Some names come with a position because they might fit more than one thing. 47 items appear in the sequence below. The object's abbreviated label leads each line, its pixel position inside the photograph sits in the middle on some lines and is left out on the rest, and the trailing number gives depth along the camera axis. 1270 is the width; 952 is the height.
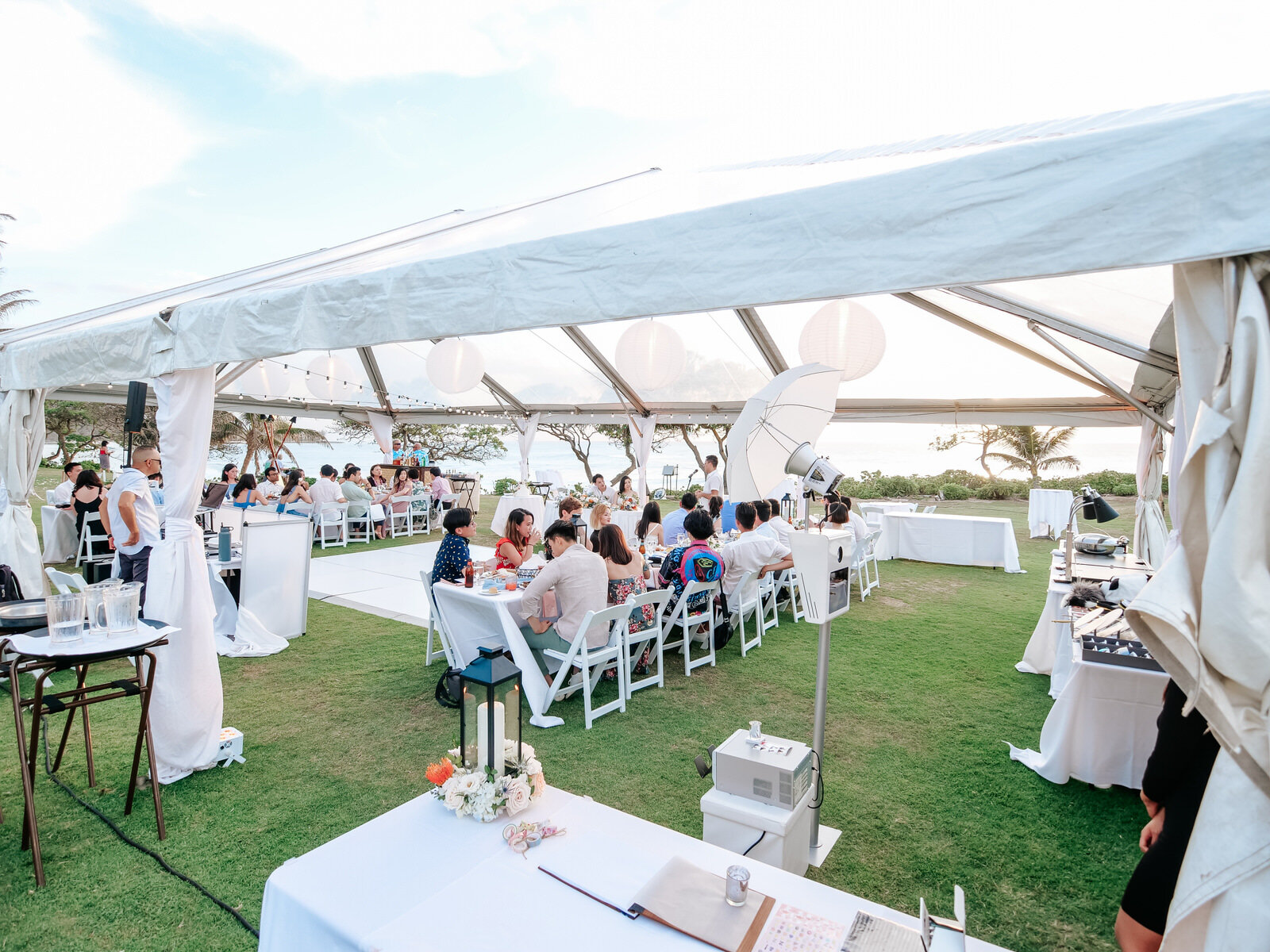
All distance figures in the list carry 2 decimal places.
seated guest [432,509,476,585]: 4.95
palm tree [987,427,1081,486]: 22.25
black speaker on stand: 4.42
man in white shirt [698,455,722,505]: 10.89
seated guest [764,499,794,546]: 6.12
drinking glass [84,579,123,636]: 2.66
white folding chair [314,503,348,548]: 10.98
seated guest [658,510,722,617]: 5.12
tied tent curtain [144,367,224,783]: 3.30
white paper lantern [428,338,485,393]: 8.18
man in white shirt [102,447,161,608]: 4.76
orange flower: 1.81
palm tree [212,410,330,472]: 24.55
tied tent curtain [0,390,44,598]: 5.41
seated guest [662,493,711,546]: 7.41
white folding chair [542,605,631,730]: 4.04
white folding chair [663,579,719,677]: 5.00
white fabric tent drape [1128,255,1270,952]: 1.16
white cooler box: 2.24
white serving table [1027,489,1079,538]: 11.90
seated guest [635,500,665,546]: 7.16
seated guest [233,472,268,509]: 10.38
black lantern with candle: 1.76
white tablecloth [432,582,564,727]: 4.20
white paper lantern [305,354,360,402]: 12.44
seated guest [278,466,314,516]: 11.42
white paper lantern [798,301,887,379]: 4.85
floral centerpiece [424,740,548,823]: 1.74
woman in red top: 5.43
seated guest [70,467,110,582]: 7.09
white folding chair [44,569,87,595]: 3.72
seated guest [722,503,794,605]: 5.60
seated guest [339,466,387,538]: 11.45
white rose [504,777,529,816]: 1.74
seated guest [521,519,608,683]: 4.20
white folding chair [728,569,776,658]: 5.58
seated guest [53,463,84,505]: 9.56
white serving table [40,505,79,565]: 8.86
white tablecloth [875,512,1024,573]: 9.74
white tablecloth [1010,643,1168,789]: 3.19
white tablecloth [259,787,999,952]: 1.30
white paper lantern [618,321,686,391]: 6.92
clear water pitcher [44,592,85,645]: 2.55
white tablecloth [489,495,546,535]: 12.07
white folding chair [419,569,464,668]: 4.85
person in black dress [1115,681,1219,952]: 1.49
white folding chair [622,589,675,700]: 4.43
